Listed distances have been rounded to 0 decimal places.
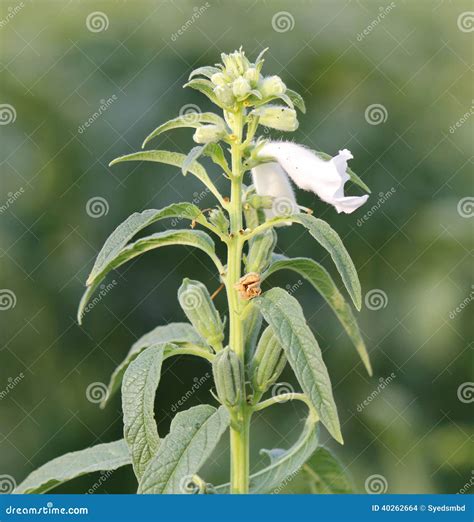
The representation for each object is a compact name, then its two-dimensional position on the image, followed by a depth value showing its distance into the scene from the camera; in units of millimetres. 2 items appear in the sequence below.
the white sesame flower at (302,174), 798
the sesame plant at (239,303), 771
